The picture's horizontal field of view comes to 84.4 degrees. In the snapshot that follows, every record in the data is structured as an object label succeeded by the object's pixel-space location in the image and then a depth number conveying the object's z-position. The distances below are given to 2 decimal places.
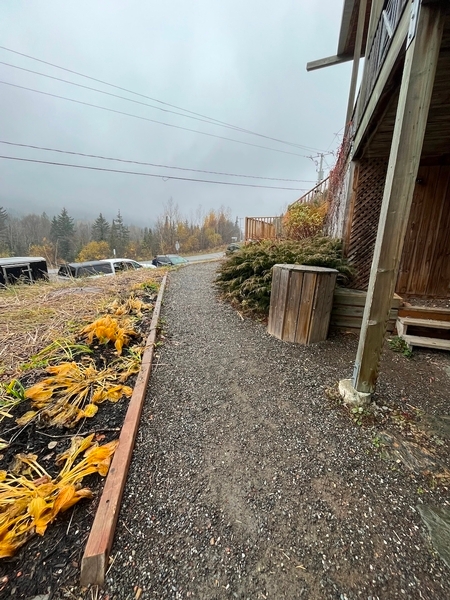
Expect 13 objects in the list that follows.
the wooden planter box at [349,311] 3.32
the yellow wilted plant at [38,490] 1.09
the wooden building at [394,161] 1.50
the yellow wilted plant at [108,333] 2.76
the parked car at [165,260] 17.94
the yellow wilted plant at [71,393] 1.76
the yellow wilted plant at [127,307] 3.71
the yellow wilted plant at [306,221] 6.44
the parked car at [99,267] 8.38
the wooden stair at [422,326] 2.89
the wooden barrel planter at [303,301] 2.88
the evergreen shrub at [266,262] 3.80
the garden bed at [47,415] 1.01
